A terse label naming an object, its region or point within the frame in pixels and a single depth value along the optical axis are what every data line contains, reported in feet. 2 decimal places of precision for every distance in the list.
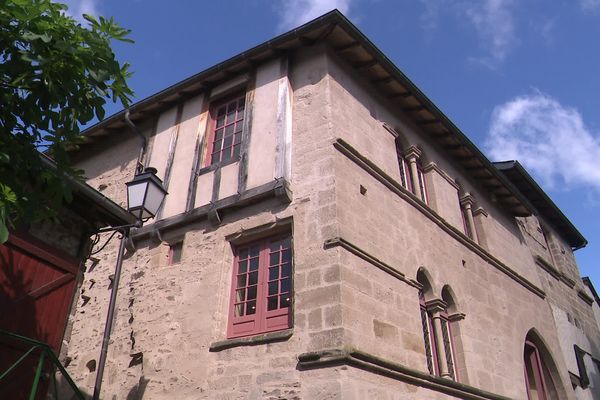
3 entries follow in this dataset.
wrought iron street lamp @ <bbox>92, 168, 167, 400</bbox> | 16.97
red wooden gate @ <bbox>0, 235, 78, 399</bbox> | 14.76
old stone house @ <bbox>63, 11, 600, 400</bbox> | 19.35
